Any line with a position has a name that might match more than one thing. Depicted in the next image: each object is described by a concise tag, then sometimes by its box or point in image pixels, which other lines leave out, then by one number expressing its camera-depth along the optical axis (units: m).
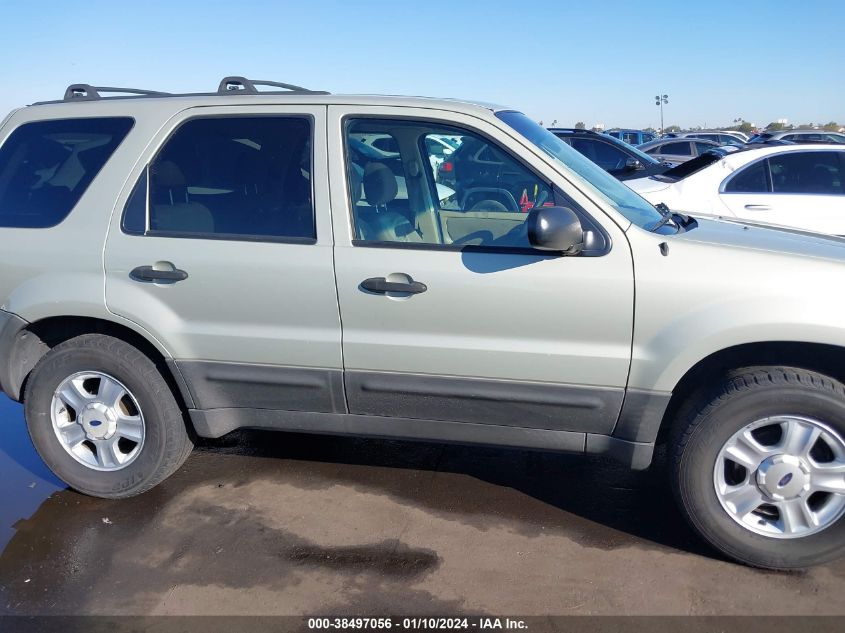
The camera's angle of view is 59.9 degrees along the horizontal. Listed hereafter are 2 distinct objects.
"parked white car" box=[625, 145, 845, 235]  7.39
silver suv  2.95
